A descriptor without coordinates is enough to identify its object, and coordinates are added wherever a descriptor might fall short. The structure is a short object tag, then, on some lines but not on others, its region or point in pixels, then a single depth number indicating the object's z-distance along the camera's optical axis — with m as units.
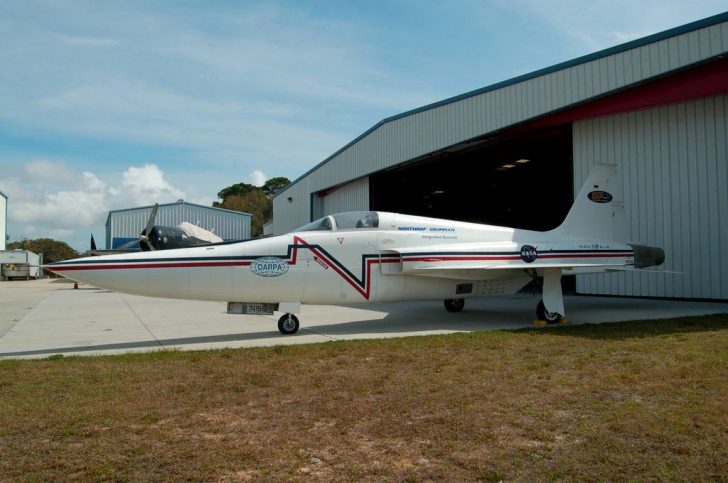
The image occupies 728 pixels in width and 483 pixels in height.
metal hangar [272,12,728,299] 13.19
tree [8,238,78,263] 108.56
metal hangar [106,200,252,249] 49.25
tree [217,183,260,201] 102.31
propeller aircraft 22.62
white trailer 53.97
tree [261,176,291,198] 103.12
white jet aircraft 9.12
